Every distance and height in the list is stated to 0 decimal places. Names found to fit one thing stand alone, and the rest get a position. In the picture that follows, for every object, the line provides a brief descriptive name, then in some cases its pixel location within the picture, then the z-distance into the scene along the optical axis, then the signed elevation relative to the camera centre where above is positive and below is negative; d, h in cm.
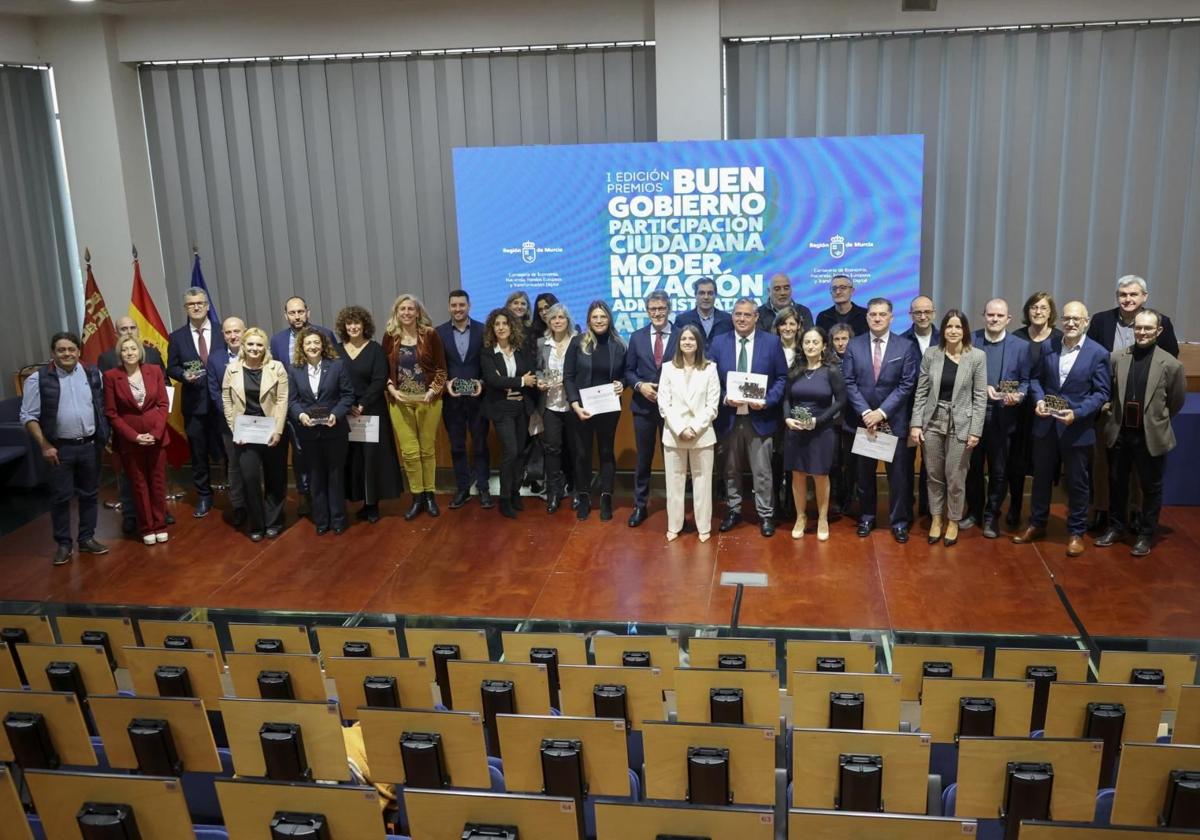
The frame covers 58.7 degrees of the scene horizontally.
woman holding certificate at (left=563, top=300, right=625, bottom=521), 736 -119
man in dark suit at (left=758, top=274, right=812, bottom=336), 792 -84
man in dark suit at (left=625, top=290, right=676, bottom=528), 737 -115
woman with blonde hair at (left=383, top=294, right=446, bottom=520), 748 -122
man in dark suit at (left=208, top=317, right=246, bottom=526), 758 -122
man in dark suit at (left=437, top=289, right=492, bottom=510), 764 -132
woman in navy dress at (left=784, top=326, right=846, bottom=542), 683 -137
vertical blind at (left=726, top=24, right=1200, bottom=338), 892 +42
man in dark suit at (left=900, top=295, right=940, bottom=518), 693 -93
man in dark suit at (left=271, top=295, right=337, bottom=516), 741 -101
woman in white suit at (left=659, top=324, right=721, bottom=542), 696 -137
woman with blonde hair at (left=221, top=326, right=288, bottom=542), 717 -129
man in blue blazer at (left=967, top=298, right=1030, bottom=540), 669 -132
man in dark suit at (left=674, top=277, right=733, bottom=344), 796 -91
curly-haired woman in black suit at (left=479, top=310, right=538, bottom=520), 744 -126
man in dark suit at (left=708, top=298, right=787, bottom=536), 705 -146
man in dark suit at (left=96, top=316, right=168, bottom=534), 766 -108
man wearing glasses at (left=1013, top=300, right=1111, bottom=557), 646 -136
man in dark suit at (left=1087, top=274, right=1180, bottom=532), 676 -102
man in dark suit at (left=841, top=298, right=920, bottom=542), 678 -119
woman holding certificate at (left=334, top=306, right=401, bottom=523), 739 -144
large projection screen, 888 -22
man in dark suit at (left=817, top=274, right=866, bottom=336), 780 -90
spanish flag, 864 -98
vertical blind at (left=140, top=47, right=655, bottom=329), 980 +53
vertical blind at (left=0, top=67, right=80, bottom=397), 974 -7
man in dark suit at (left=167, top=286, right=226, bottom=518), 785 -116
